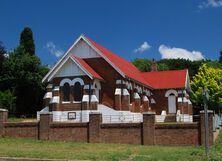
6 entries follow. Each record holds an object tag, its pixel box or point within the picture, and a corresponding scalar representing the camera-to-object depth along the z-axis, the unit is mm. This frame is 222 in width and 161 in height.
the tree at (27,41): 61241
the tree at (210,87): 56031
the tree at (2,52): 53469
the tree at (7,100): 47156
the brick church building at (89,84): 36250
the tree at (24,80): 52625
